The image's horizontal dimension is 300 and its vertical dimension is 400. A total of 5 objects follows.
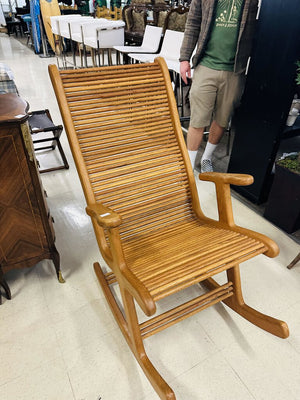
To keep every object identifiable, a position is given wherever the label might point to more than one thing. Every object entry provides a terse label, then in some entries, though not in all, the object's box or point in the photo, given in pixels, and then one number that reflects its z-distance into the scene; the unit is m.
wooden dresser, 1.29
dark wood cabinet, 1.92
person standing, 2.17
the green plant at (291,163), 2.05
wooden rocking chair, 1.22
